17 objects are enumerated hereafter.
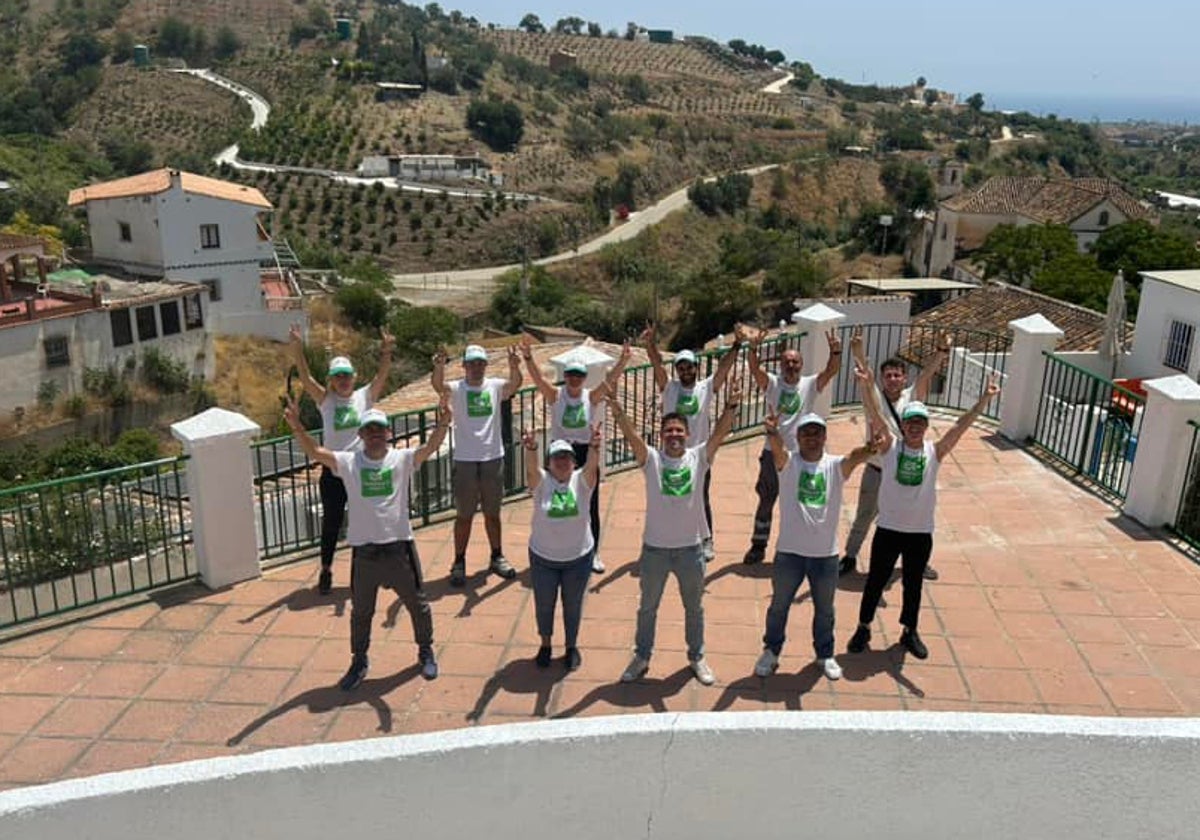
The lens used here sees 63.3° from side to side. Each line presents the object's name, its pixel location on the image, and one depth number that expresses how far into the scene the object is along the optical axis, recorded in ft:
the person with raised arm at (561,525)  16.53
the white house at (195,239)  122.31
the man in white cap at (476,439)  20.83
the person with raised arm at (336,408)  19.93
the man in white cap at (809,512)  16.53
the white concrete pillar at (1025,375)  29.89
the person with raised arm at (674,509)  16.44
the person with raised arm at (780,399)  21.97
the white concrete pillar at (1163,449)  23.89
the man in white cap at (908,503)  17.48
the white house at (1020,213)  160.56
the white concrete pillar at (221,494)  20.57
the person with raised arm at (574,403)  20.30
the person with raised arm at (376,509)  16.71
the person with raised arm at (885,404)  20.62
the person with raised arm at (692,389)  21.03
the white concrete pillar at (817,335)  31.27
